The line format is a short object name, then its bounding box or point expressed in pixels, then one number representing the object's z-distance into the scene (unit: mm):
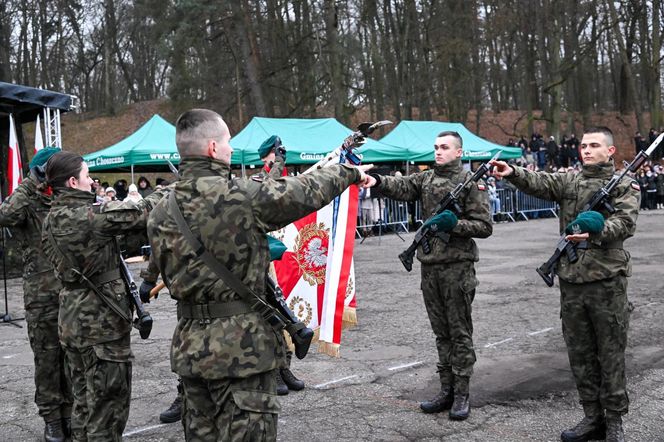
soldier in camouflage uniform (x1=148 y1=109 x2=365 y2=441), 3076
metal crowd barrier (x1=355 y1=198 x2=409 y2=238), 19188
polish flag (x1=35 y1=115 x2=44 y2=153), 11273
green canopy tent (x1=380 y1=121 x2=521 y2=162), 21719
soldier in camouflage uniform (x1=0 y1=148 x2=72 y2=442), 5055
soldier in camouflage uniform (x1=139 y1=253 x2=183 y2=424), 4162
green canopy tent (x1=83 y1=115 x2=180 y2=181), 17297
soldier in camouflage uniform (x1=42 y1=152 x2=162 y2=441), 4090
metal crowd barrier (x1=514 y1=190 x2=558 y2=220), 23616
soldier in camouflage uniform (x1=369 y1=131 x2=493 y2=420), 5227
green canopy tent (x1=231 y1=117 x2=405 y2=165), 18312
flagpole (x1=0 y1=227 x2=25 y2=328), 9230
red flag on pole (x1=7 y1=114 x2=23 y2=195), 10539
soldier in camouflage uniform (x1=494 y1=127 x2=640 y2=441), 4582
